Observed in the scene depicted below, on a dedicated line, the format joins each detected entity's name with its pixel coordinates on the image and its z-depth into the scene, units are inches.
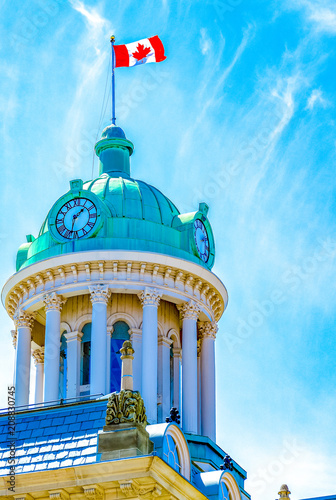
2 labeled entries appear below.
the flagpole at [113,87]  2731.3
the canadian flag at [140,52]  2640.3
